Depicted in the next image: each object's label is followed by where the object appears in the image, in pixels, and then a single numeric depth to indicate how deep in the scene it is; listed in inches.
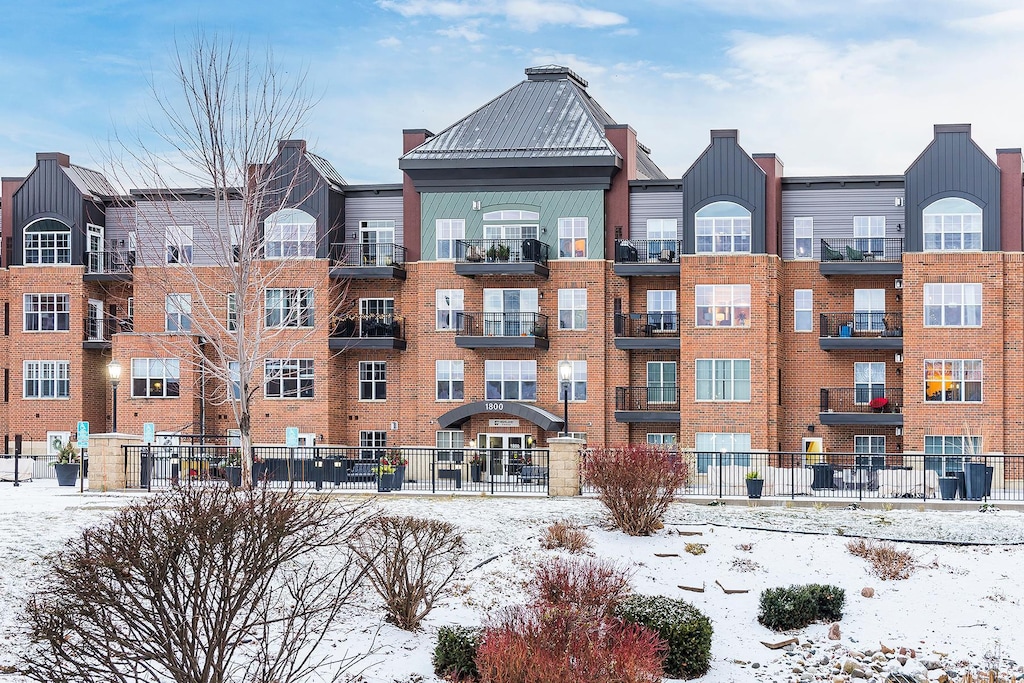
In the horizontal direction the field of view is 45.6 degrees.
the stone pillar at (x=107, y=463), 1286.9
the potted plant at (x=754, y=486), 1240.8
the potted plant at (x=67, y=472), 1462.8
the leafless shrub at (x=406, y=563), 709.3
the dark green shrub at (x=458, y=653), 628.7
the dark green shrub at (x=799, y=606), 760.3
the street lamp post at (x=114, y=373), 1402.6
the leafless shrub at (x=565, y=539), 930.1
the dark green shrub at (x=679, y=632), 677.3
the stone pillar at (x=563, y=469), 1250.6
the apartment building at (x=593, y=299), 1784.0
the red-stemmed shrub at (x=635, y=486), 983.6
